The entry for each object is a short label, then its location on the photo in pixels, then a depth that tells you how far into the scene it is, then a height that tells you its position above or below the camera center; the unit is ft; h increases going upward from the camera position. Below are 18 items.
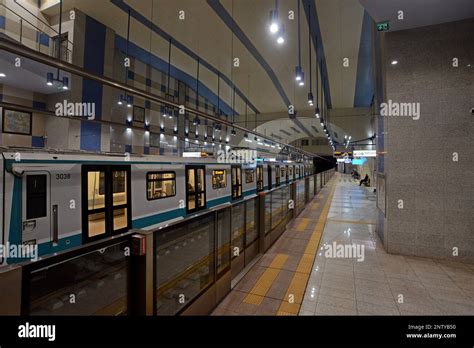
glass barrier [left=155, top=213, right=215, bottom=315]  6.60 -3.28
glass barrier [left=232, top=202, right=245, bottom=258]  10.87 -2.57
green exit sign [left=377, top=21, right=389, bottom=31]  12.59 +8.37
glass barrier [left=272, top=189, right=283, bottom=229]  15.94 -2.40
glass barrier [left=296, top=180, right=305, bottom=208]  23.45 -2.11
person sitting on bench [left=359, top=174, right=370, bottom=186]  56.08 -1.42
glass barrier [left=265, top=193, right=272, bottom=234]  14.30 -2.46
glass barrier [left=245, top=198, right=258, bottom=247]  12.12 -2.59
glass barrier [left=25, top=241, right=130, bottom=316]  4.24 -2.79
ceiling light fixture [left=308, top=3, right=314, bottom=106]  21.62 +7.73
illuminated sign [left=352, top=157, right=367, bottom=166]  55.38 +3.87
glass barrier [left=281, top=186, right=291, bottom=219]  18.58 -2.09
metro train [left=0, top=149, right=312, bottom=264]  8.65 -1.04
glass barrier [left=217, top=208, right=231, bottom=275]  8.90 -2.67
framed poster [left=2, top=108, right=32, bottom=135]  22.19 +5.28
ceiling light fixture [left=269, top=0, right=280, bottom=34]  11.23 +7.68
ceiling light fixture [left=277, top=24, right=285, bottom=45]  11.99 +7.65
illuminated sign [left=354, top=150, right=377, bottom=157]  39.95 +4.11
